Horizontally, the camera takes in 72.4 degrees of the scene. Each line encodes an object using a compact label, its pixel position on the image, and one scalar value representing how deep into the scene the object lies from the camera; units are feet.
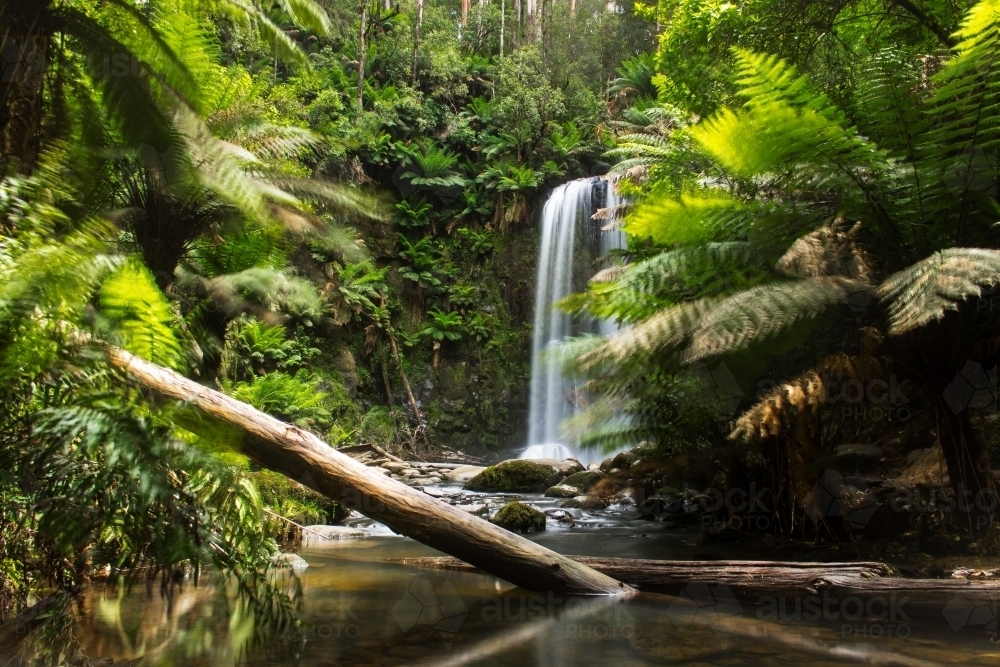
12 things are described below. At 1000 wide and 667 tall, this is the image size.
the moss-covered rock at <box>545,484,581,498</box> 22.61
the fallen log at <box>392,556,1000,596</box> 8.71
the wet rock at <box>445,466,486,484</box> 28.01
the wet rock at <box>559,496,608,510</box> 20.02
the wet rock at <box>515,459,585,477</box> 26.16
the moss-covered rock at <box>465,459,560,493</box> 25.29
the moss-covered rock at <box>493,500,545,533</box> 17.15
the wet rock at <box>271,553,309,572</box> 12.25
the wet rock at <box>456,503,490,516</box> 19.35
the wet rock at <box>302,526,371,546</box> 15.97
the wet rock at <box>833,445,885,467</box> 12.39
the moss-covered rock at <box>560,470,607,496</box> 22.65
